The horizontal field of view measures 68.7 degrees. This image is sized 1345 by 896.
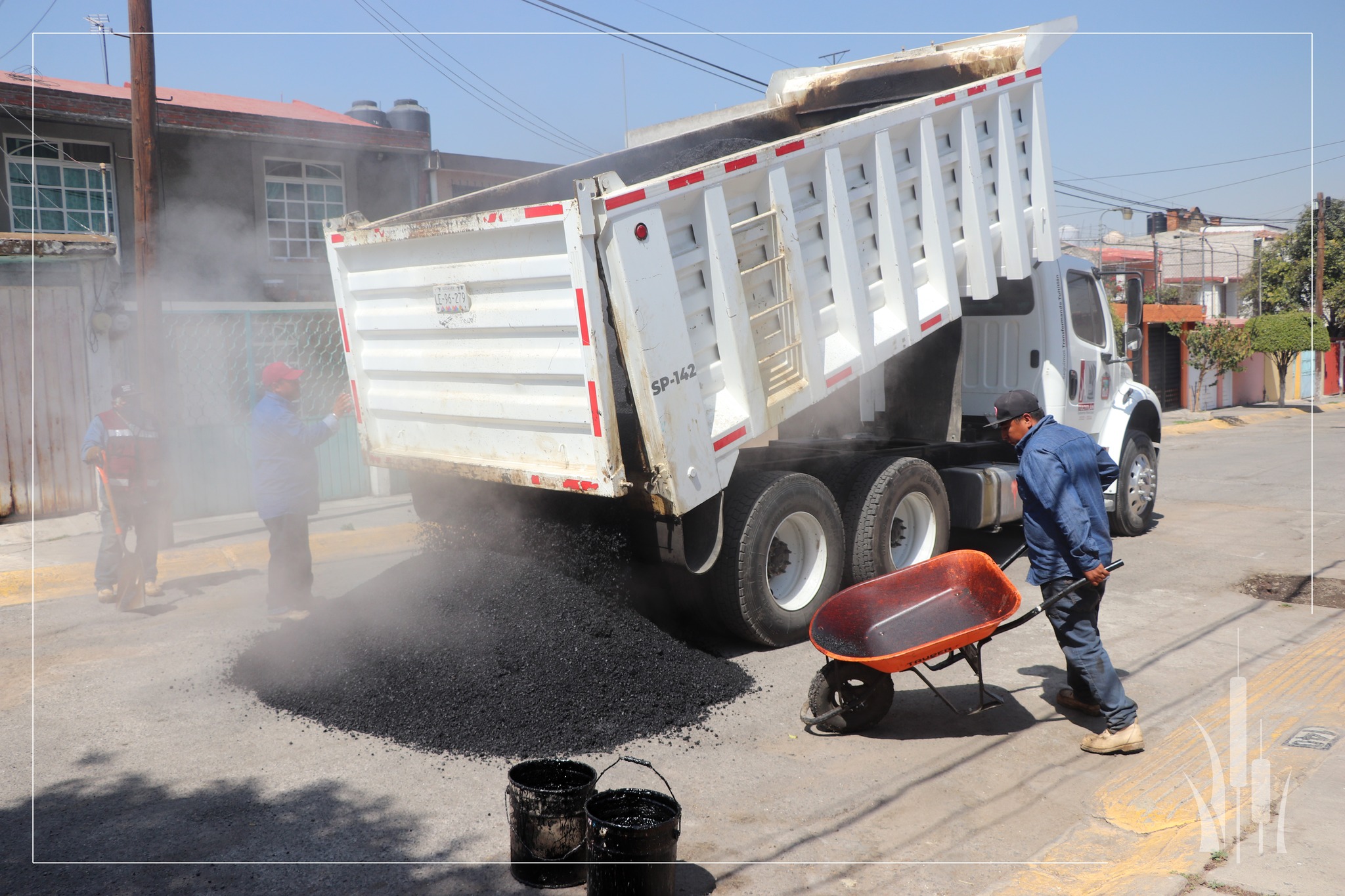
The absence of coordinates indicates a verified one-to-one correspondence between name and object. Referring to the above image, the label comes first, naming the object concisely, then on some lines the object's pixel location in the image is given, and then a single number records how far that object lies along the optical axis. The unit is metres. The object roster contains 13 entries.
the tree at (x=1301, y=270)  31.16
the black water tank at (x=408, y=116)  17.48
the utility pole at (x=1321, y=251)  26.87
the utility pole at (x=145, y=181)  8.27
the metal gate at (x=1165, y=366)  24.34
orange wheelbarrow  4.43
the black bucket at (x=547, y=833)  3.32
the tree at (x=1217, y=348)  22.45
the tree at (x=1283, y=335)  24.12
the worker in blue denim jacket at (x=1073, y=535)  4.44
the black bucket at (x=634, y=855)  3.05
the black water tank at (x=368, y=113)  17.45
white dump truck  5.00
